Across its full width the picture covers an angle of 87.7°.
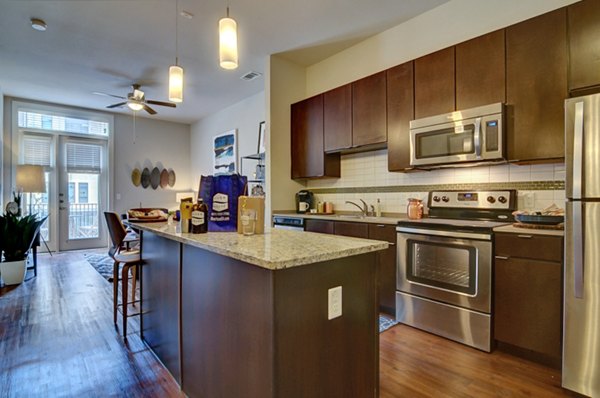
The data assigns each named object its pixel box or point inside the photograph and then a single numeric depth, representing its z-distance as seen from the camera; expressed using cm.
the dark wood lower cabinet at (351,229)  307
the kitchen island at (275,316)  114
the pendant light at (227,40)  204
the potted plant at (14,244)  391
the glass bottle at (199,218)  176
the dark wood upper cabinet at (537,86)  219
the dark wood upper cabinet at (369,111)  329
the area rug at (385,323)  272
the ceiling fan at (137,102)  474
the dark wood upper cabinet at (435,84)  276
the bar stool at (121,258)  246
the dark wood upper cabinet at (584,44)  204
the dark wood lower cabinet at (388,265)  287
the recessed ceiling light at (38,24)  322
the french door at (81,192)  637
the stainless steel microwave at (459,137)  244
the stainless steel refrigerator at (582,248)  172
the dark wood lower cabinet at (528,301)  197
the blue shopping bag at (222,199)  182
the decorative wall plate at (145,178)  717
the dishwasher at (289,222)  374
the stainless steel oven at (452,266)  230
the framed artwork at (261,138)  537
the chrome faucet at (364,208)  373
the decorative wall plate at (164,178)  747
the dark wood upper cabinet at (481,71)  247
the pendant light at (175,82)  289
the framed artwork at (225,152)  629
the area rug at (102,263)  448
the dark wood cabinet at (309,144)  397
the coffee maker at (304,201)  428
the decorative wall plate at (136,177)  702
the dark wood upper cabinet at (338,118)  363
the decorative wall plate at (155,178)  730
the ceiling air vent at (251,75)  470
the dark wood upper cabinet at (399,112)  305
